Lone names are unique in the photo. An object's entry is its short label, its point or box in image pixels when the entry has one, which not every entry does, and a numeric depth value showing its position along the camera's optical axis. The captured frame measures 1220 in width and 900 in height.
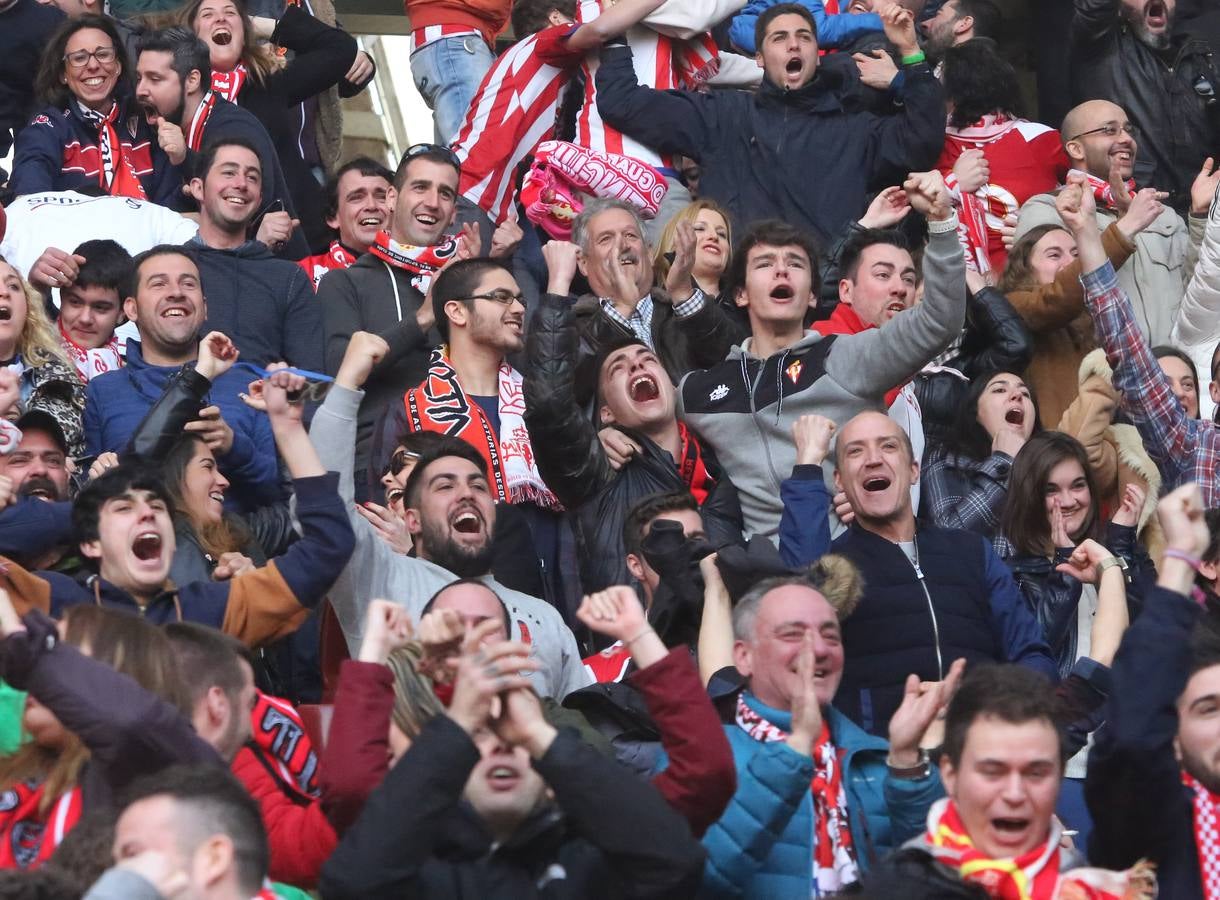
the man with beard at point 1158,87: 22.95
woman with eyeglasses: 19.86
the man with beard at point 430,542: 13.43
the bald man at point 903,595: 13.33
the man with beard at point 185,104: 20.19
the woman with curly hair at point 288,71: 21.44
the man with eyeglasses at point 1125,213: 19.95
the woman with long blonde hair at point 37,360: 15.36
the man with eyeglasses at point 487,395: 15.88
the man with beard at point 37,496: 13.62
